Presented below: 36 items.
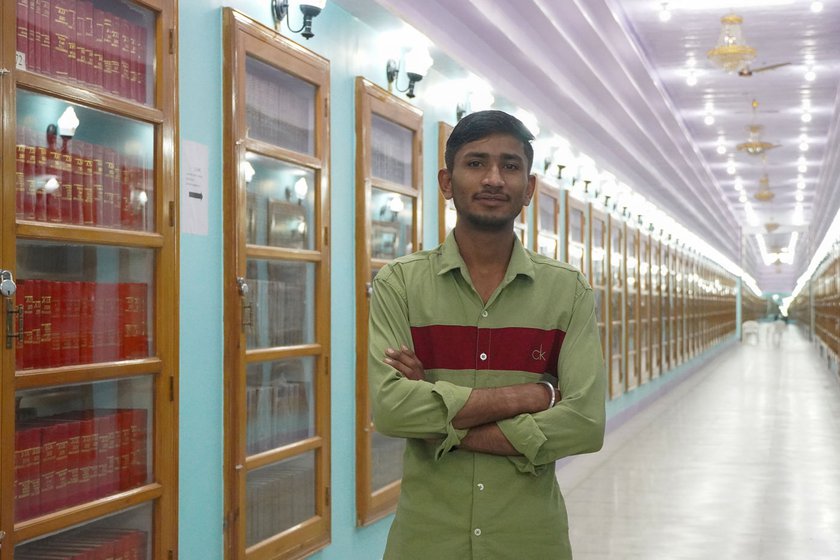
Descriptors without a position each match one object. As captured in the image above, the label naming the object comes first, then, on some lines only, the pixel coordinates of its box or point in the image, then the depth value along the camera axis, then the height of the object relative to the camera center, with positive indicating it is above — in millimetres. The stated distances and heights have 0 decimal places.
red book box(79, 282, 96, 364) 3395 -66
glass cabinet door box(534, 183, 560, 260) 9953 +891
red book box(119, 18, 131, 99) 3600 +916
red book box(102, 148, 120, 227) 3516 +424
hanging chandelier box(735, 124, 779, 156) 17344 +2790
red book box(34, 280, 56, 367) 3193 -79
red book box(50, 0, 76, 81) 3232 +899
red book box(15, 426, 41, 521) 3102 -541
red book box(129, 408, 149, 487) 3684 -551
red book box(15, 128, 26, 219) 3068 +410
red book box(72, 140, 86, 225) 3359 +426
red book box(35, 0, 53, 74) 3154 +879
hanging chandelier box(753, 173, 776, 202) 24173 +2785
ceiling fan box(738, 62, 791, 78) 12855 +3090
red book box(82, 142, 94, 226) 3412 +414
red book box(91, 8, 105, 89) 3449 +920
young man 2043 -153
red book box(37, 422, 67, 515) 3221 -546
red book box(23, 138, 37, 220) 3111 +397
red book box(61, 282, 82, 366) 3305 -58
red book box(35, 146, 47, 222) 3164 +391
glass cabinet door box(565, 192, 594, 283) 11445 +845
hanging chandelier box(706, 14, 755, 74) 10570 +2787
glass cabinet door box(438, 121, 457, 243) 7071 +710
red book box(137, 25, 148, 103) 3697 +920
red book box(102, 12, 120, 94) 3504 +914
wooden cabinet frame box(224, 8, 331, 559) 4254 +118
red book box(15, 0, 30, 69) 3059 +866
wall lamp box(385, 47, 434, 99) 6148 +1504
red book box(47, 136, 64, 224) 3227 +427
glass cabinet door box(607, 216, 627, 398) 13492 -23
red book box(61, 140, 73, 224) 3297 +408
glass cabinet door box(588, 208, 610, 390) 12812 +455
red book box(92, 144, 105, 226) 3469 +425
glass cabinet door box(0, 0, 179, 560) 3084 +79
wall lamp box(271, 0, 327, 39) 4715 +1427
